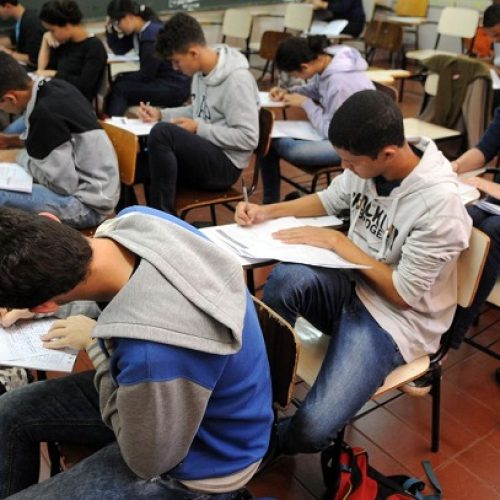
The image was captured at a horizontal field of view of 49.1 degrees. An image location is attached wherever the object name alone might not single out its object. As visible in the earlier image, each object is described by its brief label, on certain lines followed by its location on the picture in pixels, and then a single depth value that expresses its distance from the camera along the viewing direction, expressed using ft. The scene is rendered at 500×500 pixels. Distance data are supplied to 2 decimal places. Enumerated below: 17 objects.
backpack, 4.74
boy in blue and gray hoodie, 2.79
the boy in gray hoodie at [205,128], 8.13
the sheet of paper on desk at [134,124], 8.55
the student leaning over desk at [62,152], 6.58
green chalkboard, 17.92
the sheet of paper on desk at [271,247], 4.79
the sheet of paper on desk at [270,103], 10.14
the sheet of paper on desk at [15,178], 6.81
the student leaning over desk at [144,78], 12.23
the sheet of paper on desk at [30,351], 3.82
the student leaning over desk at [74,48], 11.77
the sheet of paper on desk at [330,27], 19.84
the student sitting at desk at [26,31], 14.62
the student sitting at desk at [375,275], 4.54
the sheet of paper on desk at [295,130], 9.44
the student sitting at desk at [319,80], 9.10
